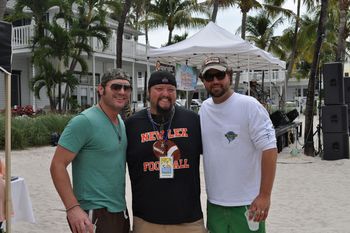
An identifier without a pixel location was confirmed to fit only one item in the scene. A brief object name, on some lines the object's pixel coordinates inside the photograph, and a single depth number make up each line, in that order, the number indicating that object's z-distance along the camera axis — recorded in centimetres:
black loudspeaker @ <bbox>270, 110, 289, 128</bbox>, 1381
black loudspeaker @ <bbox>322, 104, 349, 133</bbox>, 1145
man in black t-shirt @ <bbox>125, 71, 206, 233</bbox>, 269
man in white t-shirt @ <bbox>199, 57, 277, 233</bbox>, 269
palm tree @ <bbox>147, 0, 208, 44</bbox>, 2878
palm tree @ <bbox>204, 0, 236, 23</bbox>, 2027
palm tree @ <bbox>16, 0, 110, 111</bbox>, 1864
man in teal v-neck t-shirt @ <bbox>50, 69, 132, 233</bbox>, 258
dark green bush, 1366
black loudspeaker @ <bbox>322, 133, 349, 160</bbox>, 1152
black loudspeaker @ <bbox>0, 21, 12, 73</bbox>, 345
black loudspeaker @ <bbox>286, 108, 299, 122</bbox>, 1699
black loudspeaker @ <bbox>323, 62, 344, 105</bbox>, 1131
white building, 2097
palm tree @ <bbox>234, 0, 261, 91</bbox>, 2325
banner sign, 1347
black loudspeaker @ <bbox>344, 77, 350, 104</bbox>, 1544
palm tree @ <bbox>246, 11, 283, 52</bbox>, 3412
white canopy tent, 1194
